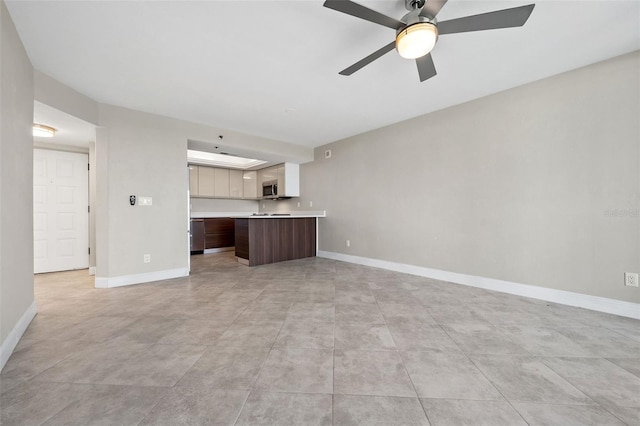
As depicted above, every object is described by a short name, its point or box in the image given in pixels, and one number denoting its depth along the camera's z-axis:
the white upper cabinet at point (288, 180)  6.07
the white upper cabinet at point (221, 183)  6.66
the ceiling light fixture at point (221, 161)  5.98
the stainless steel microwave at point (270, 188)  6.37
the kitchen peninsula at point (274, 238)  4.78
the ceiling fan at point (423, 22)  1.53
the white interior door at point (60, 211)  4.05
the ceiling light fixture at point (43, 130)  3.22
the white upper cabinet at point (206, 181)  6.36
